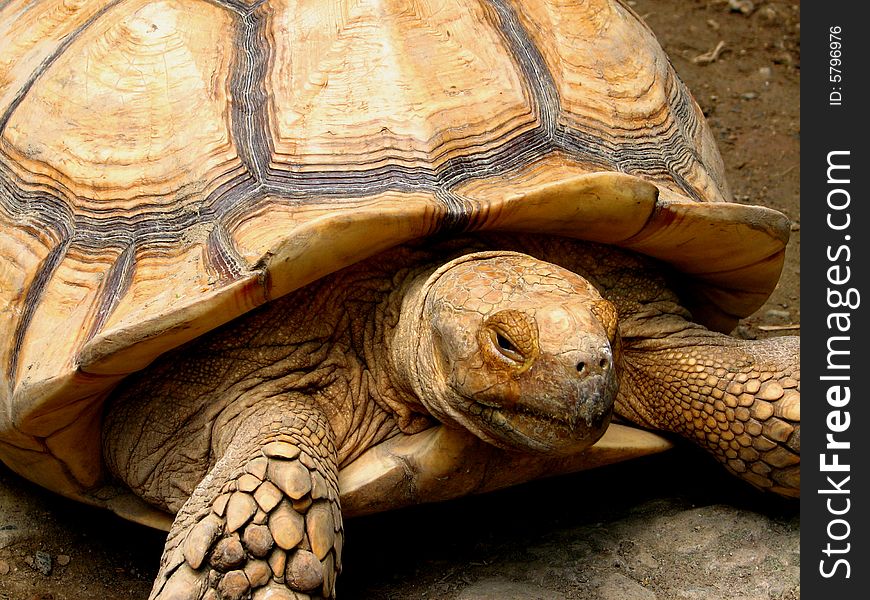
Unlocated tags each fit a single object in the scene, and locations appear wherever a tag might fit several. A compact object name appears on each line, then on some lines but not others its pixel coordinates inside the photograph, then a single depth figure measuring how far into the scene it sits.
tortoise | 2.66
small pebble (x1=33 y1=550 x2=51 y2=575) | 3.38
